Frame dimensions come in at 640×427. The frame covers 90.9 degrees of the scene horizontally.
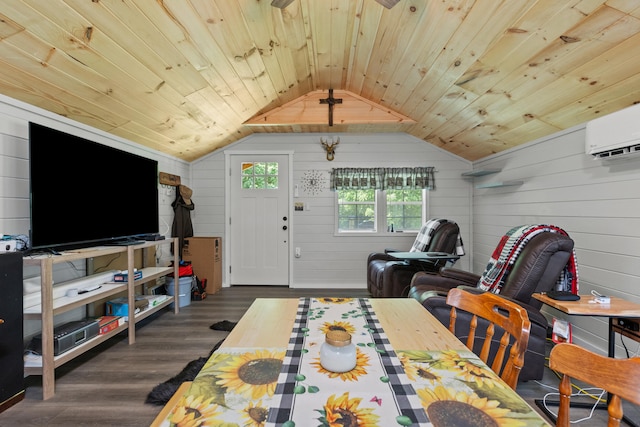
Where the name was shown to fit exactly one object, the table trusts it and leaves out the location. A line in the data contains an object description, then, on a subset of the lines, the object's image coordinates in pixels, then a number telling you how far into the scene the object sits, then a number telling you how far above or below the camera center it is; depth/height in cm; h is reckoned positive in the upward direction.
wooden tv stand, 194 -63
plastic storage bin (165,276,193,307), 373 -92
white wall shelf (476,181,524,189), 358 +33
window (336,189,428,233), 480 +5
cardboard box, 436 -62
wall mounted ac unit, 211 +55
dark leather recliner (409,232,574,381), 207 -50
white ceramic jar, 94 -42
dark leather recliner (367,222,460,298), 337 -63
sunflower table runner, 73 -48
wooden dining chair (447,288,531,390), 105 -41
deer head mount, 472 +98
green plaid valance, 465 +50
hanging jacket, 431 -11
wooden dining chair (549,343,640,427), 70 -39
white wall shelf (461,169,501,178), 395 +53
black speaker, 177 -67
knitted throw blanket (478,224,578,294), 222 -39
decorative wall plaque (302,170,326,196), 478 +49
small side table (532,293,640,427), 171 -55
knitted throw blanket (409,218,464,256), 384 -31
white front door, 482 -15
